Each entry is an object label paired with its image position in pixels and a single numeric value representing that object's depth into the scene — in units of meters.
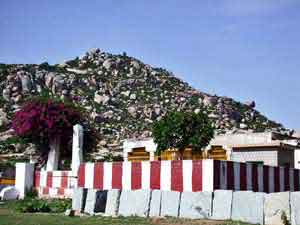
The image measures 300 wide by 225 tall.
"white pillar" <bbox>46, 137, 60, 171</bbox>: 27.94
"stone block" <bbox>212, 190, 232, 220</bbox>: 16.77
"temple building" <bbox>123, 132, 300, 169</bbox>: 32.36
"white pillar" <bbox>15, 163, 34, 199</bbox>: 26.50
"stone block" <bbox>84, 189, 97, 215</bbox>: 18.83
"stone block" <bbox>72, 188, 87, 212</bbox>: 19.03
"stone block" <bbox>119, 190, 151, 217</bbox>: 18.11
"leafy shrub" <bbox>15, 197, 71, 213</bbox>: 19.72
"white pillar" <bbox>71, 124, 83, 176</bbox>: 25.09
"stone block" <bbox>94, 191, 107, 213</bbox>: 18.88
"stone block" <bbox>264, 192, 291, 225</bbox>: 15.71
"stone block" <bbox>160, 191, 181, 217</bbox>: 17.69
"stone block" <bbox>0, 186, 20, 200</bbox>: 25.56
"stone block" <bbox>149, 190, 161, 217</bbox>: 17.91
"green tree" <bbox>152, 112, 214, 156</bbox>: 31.06
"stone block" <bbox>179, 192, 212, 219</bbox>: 17.14
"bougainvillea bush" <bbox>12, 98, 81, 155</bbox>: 28.69
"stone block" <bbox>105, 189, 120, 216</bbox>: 18.66
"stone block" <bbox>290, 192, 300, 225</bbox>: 15.43
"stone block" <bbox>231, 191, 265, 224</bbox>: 16.23
